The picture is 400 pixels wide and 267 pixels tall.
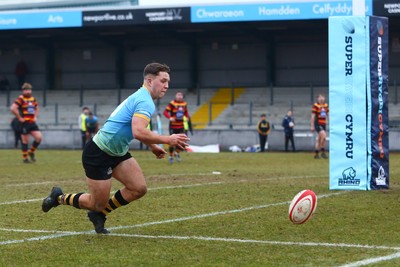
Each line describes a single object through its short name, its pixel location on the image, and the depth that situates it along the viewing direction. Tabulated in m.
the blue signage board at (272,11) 36.19
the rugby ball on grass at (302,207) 9.34
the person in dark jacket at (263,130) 34.78
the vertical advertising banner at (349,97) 14.14
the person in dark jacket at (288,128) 34.84
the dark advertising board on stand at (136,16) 39.25
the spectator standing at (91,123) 35.53
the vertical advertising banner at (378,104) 14.18
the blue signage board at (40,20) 41.16
